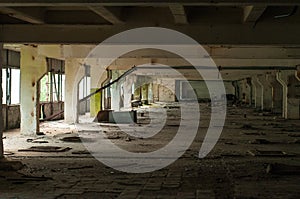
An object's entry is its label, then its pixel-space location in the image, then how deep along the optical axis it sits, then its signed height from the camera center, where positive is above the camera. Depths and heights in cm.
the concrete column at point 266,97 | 2594 +73
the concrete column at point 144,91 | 3982 +156
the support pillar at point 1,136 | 837 -48
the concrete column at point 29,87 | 1276 +62
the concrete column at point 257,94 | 2904 +102
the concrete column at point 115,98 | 2502 +63
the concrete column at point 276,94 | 2395 +83
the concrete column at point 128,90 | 2952 +131
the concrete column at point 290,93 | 1989 +72
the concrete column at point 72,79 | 1661 +108
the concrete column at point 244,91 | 3569 +148
